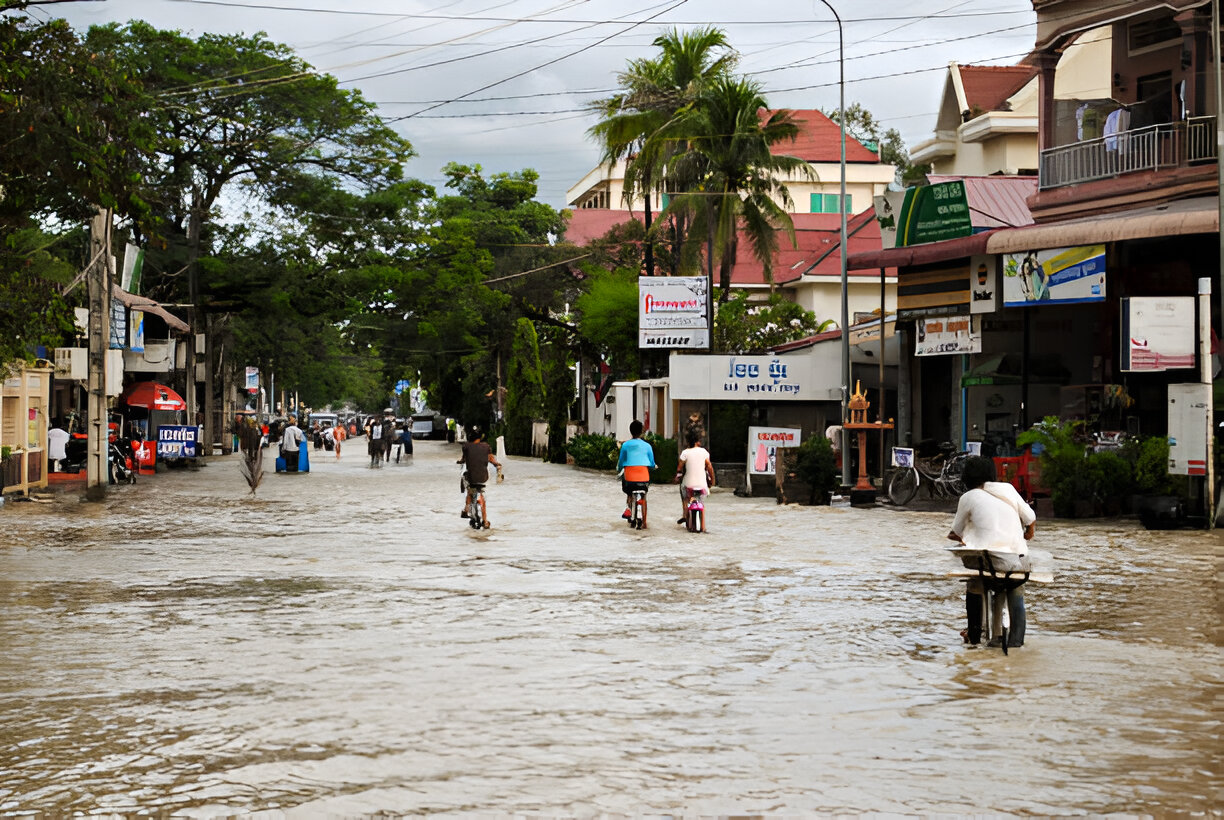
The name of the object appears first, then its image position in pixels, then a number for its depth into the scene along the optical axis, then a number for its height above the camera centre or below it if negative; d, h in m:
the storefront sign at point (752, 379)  37.75 +1.45
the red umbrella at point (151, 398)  44.53 +1.02
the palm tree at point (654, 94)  47.84 +11.26
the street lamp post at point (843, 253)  33.19 +4.25
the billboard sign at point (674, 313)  41.00 +3.40
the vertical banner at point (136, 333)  43.62 +2.95
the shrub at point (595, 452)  45.72 -0.56
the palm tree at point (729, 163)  43.94 +8.28
